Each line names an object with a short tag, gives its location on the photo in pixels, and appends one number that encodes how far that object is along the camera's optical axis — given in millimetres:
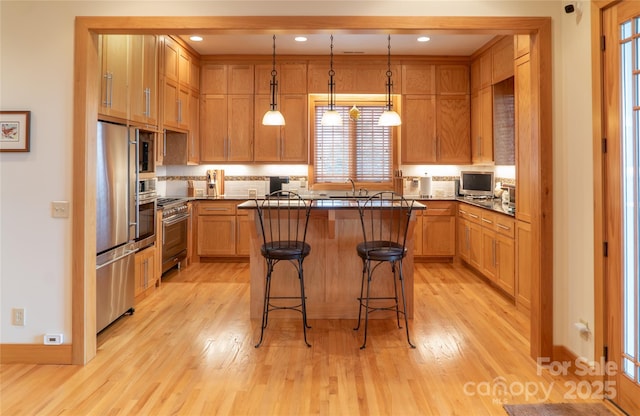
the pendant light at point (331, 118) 4723
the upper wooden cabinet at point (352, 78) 6324
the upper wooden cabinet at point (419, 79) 6367
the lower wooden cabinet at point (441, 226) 6133
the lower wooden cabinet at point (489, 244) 4250
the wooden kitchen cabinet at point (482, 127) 5711
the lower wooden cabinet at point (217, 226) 6094
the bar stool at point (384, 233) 3422
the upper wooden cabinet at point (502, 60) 5010
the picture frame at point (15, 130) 2867
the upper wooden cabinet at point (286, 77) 6324
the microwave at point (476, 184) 5914
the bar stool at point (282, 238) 3309
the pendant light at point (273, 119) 4590
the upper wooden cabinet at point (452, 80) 6387
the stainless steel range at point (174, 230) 5035
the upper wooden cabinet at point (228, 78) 6348
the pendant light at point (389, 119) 4703
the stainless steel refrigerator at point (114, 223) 3318
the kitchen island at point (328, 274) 3803
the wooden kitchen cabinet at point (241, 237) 6102
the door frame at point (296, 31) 2887
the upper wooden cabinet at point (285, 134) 6367
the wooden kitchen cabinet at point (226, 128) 6379
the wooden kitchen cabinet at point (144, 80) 4016
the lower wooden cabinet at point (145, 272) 4223
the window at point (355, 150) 6695
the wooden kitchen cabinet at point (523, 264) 3783
